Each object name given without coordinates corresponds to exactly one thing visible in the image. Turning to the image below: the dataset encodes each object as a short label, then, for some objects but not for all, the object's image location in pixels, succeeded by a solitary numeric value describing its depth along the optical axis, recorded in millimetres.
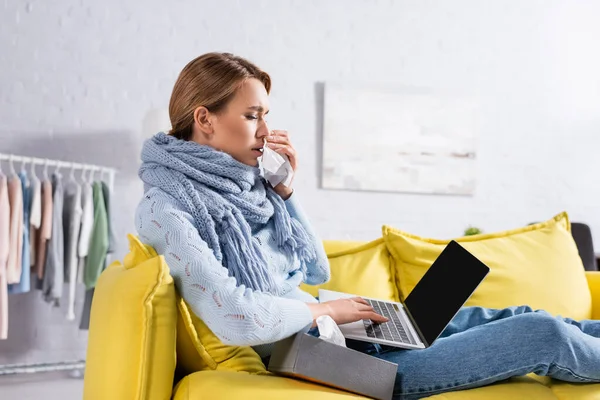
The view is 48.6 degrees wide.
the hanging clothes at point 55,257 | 3064
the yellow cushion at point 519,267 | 2137
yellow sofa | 1312
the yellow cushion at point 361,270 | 2100
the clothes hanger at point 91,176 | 3255
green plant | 3029
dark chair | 2857
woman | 1364
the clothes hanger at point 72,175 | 3243
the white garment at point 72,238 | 3133
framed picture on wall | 3922
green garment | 3182
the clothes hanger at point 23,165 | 3020
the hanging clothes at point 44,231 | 3037
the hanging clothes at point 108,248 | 3252
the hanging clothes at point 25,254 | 2982
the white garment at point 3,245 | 2869
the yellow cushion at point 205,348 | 1450
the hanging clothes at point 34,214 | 3002
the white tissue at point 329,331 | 1394
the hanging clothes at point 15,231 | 2920
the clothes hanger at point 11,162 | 3008
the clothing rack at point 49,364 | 3074
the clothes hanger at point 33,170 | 3061
